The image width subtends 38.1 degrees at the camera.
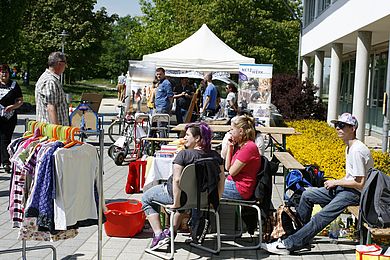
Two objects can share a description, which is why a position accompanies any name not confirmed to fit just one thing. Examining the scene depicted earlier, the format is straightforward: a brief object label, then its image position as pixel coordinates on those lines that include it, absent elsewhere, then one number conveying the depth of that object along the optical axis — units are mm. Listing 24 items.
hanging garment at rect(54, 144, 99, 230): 4508
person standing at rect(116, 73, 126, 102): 29578
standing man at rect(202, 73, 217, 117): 15297
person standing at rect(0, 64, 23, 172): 9404
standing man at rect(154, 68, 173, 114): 12328
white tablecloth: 6734
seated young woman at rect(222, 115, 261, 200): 5988
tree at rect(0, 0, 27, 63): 23641
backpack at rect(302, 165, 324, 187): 7117
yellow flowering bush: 8312
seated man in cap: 5672
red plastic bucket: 6234
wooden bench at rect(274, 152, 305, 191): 6785
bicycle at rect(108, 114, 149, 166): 11570
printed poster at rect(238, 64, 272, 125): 13523
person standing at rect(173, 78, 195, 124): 14977
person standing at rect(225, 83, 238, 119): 16078
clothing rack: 4715
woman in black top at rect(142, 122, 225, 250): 5496
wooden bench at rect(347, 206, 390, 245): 5203
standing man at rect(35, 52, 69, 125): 5949
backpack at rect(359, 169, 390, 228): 5219
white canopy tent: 16469
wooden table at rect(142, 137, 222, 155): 9282
